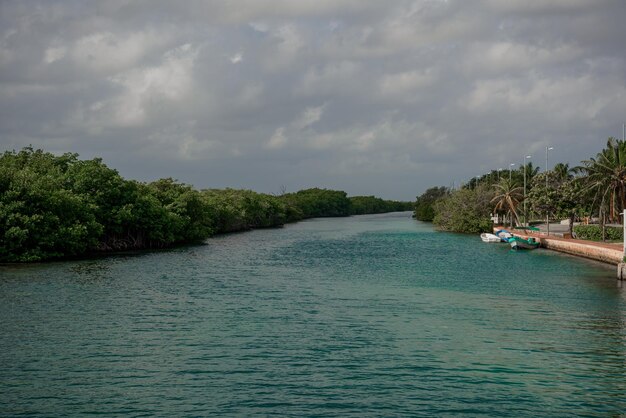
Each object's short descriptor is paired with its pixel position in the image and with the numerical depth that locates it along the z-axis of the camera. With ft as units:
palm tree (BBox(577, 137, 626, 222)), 193.67
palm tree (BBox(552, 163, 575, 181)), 387.55
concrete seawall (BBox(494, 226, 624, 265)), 167.53
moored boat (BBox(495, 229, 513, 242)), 262.14
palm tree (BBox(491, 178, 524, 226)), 317.83
